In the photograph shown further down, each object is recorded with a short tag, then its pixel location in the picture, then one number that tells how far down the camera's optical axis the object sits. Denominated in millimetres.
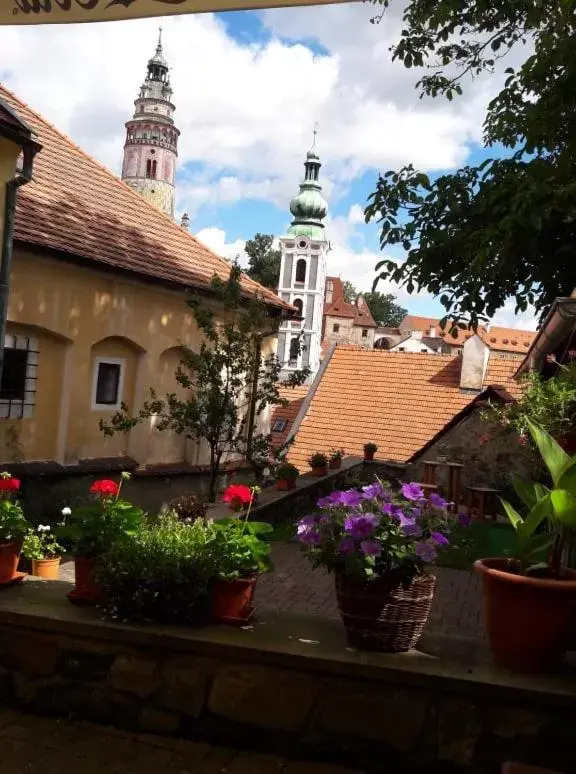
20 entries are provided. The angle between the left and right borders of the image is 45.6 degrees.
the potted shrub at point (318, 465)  11773
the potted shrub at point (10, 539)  3633
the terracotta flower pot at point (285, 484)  9969
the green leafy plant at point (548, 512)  2789
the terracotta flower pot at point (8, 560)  3623
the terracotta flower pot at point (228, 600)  3246
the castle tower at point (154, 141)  82562
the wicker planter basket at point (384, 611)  2969
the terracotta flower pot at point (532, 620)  2779
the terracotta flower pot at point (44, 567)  5363
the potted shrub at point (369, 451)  14328
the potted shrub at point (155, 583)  3148
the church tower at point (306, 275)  73688
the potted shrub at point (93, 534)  3389
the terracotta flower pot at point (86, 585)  3371
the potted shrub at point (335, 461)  12977
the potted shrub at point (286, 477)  9961
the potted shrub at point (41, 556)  5172
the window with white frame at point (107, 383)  9391
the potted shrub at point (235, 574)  3244
